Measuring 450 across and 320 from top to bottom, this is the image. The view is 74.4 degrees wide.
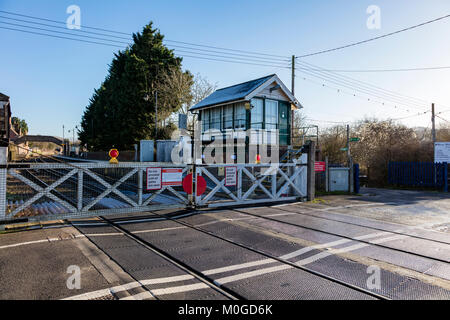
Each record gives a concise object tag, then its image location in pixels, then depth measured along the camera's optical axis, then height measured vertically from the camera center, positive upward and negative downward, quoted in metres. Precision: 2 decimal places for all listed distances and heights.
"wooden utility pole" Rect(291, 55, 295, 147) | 21.46 +5.99
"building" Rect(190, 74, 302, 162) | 19.70 +3.28
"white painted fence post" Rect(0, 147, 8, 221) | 7.04 -0.50
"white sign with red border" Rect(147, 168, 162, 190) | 9.18 -0.58
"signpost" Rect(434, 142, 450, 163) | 19.67 +0.57
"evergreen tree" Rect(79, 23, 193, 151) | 35.53 +8.22
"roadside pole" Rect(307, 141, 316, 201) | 12.86 -0.43
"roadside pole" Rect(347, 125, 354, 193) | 16.88 -0.91
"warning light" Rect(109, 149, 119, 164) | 8.98 +0.17
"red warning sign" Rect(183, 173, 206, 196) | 10.03 -0.84
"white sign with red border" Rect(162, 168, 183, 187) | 9.51 -0.56
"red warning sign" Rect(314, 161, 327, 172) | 14.54 -0.29
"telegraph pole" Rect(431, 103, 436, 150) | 23.69 +3.41
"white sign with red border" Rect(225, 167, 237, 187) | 10.73 -0.60
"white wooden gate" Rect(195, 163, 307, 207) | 10.58 -1.10
